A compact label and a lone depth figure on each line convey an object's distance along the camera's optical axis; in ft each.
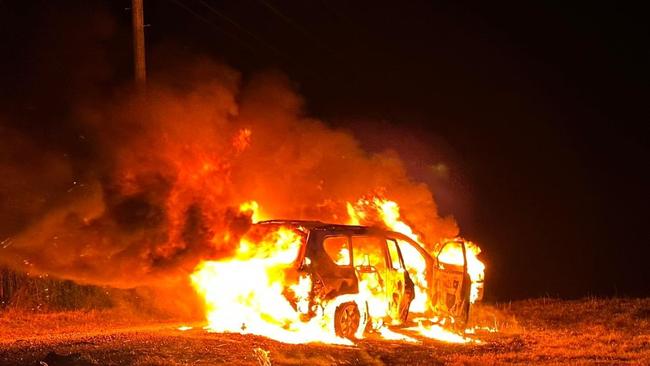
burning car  35.01
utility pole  47.01
